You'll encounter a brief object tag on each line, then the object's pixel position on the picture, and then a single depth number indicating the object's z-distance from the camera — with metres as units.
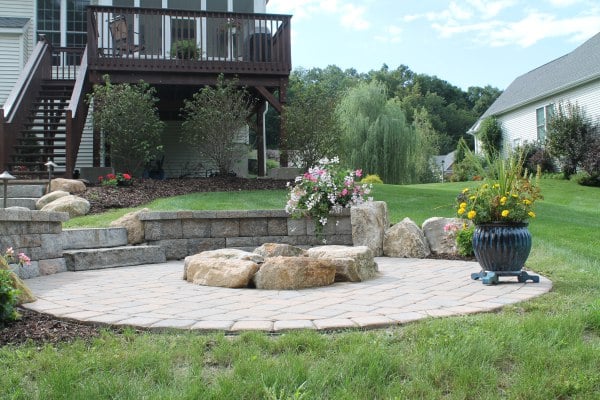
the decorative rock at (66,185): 9.65
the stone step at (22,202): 8.68
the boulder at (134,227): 7.06
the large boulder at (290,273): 4.61
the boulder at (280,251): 5.61
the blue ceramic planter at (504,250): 4.65
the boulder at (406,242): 6.95
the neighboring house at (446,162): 49.67
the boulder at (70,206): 8.23
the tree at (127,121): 11.02
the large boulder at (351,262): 4.92
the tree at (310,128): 12.10
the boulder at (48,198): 8.66
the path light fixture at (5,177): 6.38
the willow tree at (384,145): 25.70
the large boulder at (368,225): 7.04
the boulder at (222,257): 5.10
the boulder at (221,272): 4.73
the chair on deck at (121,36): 12.64
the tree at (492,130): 28.16
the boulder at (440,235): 6.95
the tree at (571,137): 20.98
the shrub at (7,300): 3.27
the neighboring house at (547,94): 21.95
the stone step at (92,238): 6.42
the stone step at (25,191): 9.47
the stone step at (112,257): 6.04
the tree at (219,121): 11.53
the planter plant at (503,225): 4.66
